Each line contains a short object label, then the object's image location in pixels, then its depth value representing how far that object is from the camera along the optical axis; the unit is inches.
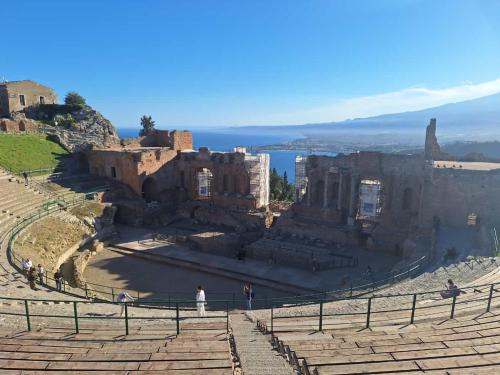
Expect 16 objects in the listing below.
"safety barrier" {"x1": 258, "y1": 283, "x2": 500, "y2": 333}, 457.4
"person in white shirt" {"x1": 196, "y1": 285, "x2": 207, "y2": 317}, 567.5
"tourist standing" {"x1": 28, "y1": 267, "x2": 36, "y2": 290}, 660.1
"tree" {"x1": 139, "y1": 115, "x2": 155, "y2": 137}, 2822.6
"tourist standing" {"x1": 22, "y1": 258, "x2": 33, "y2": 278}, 736.8
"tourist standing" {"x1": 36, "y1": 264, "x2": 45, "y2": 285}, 724.8
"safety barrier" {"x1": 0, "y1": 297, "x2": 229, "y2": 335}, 507.9
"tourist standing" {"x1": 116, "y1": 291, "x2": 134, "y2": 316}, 603.2
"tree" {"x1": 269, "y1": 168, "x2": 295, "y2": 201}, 2249.0
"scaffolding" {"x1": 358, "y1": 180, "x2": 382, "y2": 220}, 1692.3
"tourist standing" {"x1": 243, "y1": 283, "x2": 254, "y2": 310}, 705.5
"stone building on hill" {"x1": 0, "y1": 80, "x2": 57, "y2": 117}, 2151.8
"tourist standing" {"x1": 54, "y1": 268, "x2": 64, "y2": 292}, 734.3
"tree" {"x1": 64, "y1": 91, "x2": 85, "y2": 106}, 2377.0
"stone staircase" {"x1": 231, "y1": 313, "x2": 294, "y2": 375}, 346.6
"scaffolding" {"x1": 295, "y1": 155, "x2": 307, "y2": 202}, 1374.1
